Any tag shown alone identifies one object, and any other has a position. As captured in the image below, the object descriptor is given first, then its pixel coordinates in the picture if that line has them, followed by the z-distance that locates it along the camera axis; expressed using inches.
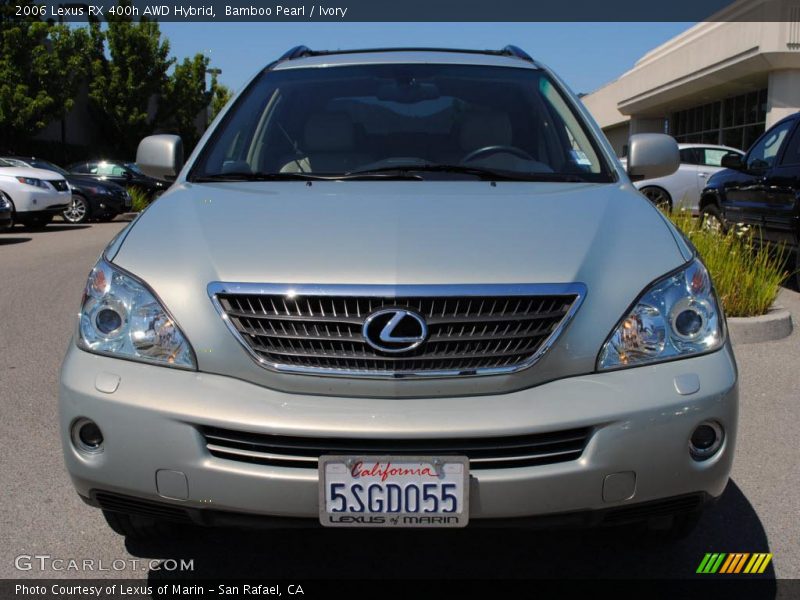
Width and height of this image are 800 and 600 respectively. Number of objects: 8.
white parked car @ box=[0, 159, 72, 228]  596.1
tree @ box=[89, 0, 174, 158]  1259.8
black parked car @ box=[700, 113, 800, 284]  316.5
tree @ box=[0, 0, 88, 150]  946.7
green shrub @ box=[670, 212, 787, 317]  249.4
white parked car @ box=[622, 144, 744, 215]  601.6
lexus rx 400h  84.7
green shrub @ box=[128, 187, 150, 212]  817.1
